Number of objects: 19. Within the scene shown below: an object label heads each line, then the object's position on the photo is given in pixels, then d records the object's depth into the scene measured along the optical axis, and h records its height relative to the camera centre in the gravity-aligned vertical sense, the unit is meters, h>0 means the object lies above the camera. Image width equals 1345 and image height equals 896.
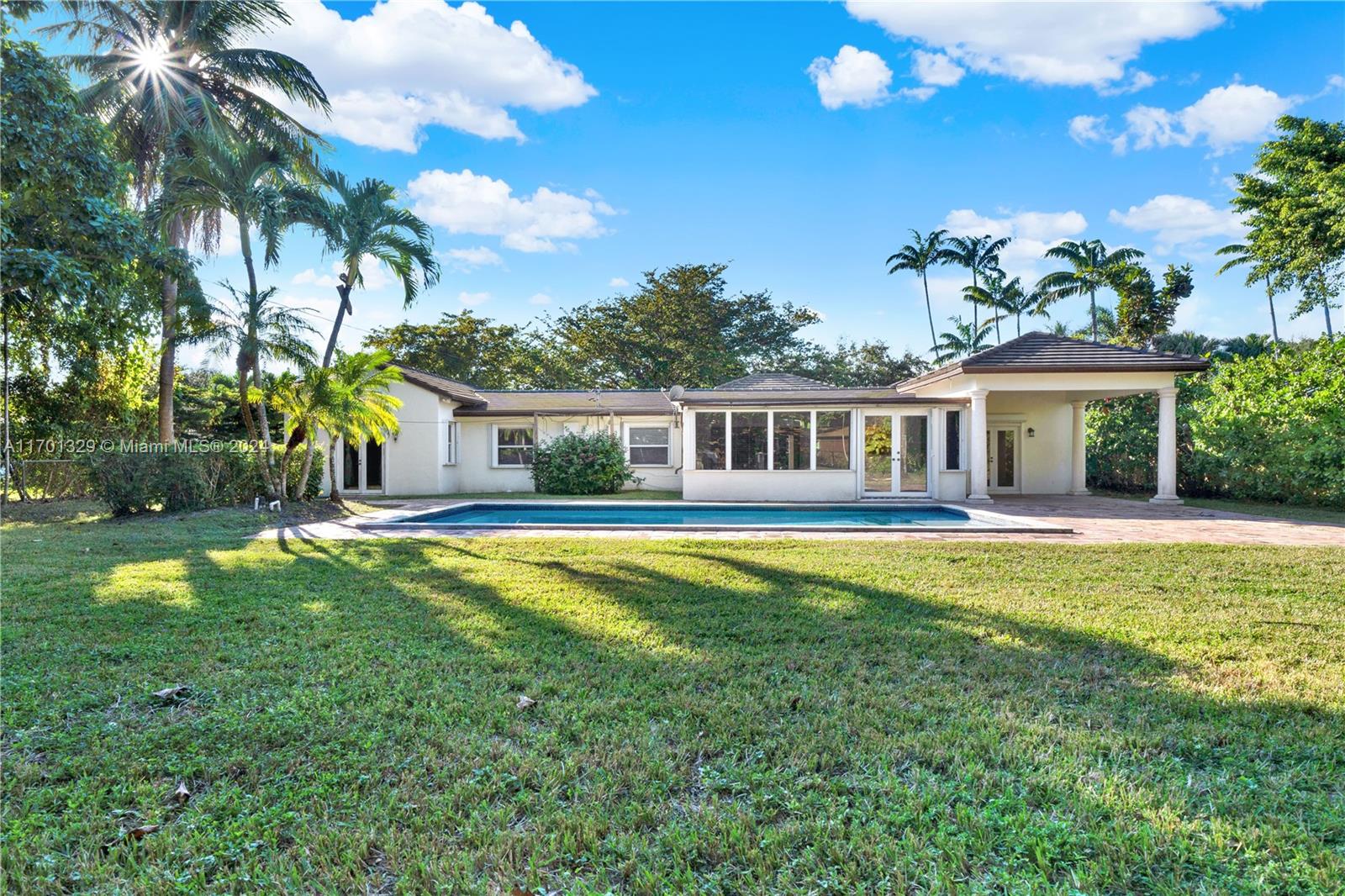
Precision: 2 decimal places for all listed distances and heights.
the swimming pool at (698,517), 10.95 -1.15
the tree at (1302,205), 21.94 +9.00
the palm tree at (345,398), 12.46 +1.19
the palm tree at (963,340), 33.62 +6.15
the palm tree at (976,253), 32.47 +10.37
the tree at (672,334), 31.45 +6.26
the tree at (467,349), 32.62 +5.60
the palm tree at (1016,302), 32.31 +7.84
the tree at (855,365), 34.94 +5.22
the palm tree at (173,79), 15.73 +9.69
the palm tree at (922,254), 33.16 +10.52
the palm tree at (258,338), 12.55 +2.39
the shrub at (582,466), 18.33 -0.21
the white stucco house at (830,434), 15.31 +0.68
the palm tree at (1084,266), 30.33 +8.99
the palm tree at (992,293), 32.56 +8.38
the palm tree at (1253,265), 26.19 +8.48
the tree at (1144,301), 30.14 +7.35
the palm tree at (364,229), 13.63 +4.95
